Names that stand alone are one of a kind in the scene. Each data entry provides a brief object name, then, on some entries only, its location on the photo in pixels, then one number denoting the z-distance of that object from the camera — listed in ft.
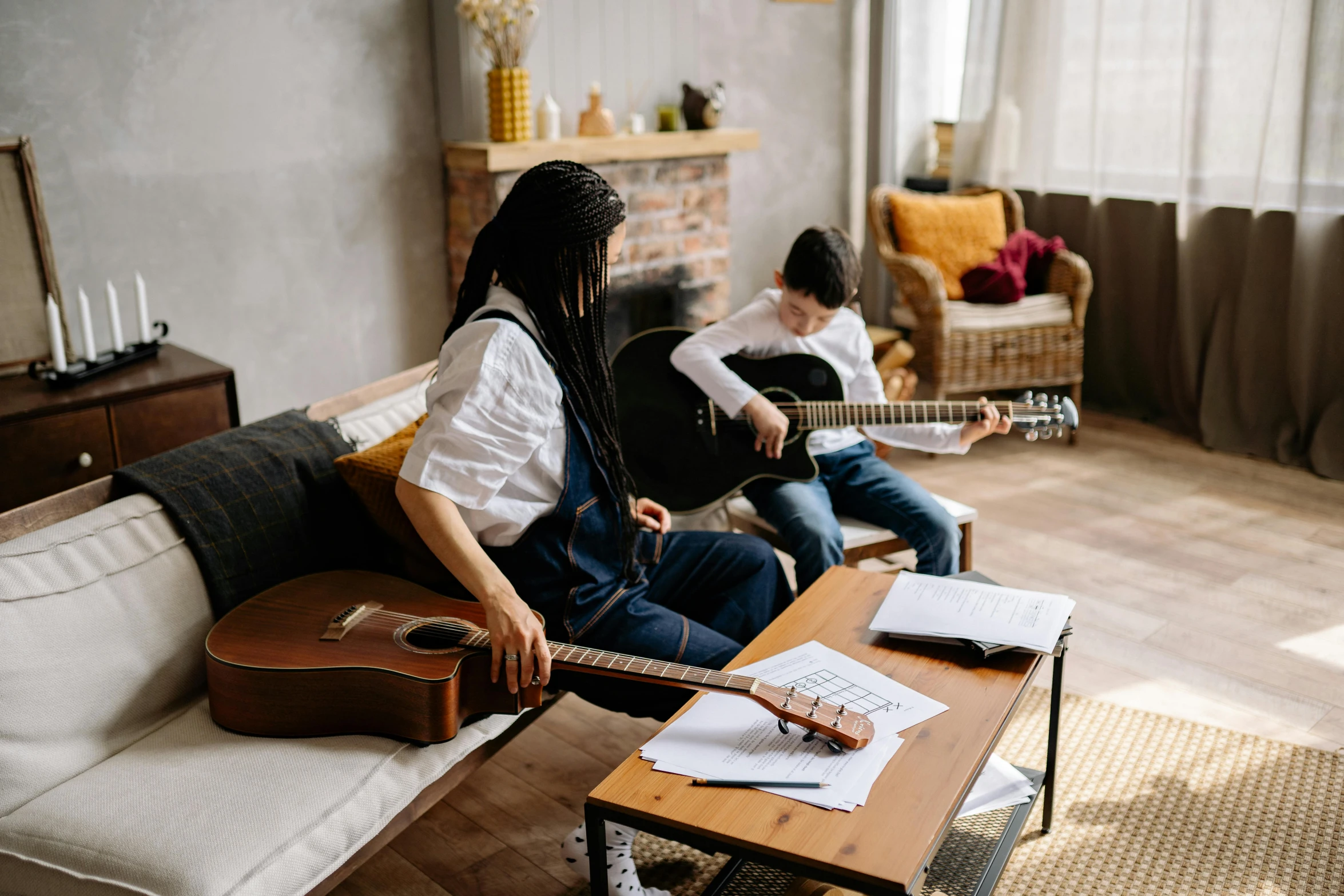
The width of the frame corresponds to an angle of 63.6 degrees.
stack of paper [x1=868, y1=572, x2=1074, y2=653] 4.94
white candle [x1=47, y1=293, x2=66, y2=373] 7.72
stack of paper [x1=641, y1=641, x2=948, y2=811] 4.02
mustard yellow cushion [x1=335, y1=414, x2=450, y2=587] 5.59
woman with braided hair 4.64
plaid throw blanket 5.28
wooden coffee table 3.62
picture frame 8.09
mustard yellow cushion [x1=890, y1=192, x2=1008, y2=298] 12.72
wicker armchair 11.97
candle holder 7.68
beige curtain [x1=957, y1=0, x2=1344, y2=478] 10.98
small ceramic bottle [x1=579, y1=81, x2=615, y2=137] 11.18
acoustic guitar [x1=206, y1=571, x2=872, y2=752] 4.62
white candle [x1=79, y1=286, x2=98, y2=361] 7.73
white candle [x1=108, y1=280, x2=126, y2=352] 8.06
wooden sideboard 7.19
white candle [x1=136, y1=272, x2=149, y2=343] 8.23
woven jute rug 5.55
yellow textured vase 10.27
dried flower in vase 9.92
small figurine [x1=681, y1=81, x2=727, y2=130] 12.01
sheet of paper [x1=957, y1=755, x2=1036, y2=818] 5.55
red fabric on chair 12.19
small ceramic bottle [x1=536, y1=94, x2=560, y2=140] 10.80
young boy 6.98
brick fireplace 10.71
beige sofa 4.11
